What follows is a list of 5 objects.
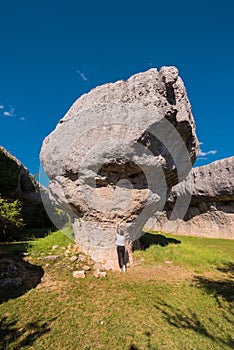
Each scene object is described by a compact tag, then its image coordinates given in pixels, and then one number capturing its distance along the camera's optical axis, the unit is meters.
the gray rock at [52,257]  7.86
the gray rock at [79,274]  6.74
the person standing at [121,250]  7.72
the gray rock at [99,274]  6.88
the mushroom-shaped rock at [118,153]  6.95
